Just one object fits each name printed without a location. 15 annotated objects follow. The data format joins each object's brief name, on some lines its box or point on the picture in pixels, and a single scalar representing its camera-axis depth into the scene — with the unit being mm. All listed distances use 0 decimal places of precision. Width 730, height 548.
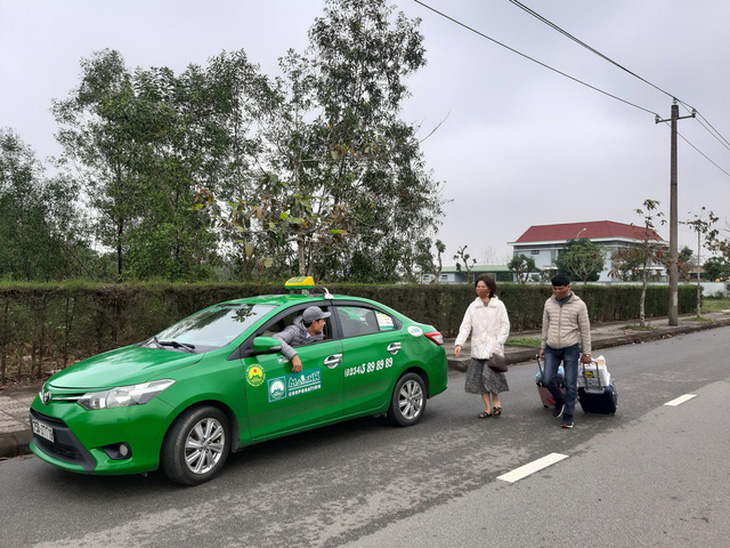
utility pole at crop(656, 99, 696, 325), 21484
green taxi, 4043
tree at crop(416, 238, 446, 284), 18328
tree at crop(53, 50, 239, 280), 13930
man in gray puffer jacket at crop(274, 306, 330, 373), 5230
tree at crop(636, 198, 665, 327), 19297
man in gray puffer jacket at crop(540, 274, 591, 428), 6234
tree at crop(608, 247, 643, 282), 21344
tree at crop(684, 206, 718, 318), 23641
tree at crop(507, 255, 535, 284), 63381
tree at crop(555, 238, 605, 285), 57406
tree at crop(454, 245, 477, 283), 35356
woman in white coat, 6453
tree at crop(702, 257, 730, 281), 66875
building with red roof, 69375
